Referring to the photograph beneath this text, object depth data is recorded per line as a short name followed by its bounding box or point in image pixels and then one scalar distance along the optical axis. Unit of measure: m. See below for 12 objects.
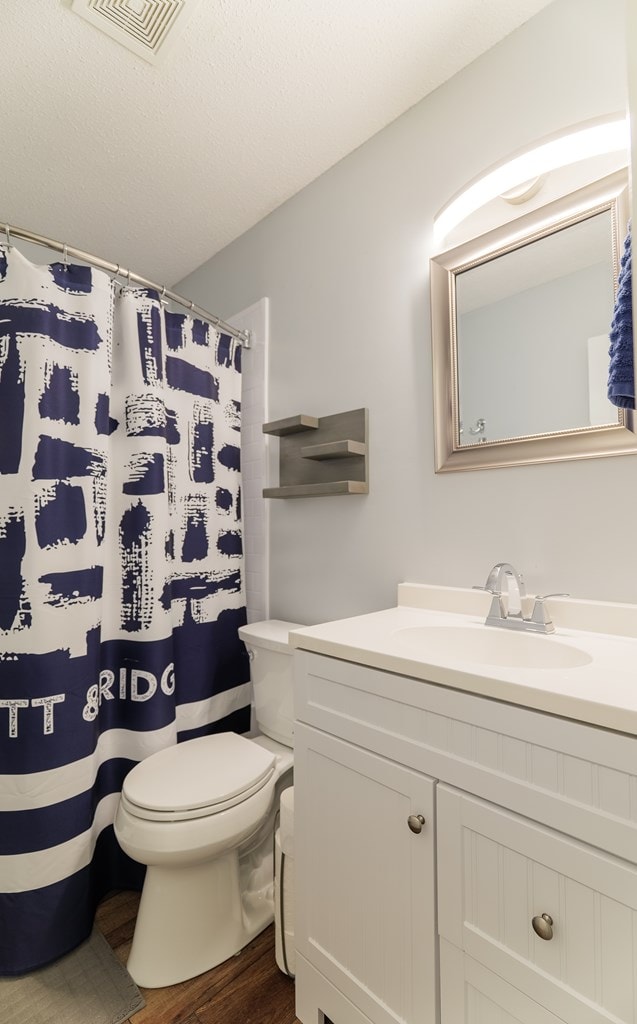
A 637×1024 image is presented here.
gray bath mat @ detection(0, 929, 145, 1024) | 1.18
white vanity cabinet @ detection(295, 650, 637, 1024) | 0.73
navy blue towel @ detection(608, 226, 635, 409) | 0.93
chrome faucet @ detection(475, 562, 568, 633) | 1.18
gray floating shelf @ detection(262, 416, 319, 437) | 1.77
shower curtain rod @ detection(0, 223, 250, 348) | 1.47
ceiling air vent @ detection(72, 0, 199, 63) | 1.24
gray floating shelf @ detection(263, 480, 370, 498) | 1.64
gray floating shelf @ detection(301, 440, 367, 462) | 1.62
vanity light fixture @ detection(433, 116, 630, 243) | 1.12
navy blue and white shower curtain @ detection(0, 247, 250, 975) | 1.36
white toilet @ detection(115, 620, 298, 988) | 1.24
